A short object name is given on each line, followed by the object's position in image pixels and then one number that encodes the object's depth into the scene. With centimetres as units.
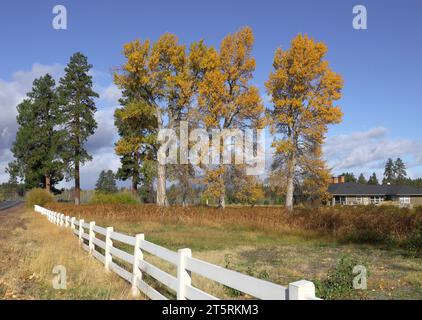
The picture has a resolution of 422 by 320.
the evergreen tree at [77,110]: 5506
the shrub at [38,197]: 4647
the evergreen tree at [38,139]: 5744
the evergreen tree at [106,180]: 16639
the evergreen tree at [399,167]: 14700
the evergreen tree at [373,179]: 13781
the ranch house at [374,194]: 6812
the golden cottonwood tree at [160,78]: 3497
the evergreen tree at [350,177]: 13188
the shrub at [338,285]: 808
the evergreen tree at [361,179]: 15318
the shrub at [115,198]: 3988
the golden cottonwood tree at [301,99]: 3356
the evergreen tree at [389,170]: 14638
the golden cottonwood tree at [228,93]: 3316
